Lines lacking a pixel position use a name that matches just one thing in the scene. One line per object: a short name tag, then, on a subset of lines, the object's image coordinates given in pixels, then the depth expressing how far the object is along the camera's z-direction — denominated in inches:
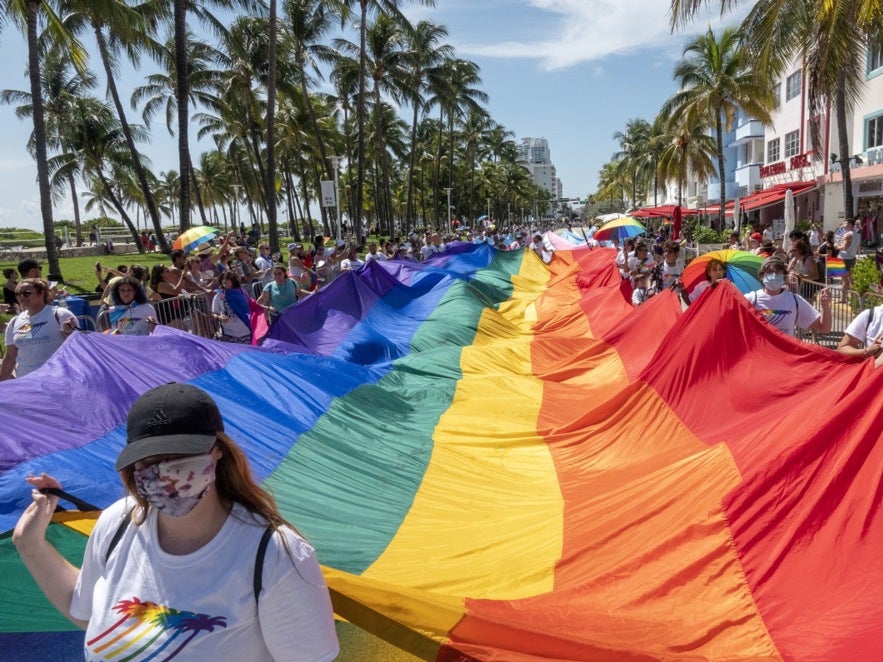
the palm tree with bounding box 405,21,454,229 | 1632.6
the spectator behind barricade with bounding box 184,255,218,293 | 438.3
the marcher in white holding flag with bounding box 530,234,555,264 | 1078.0
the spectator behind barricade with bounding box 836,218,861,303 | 595.6
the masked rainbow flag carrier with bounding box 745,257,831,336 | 267.7
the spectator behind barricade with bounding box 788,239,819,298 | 403.5
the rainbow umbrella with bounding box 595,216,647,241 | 952.6
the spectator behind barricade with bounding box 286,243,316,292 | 542.3
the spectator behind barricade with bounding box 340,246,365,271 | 618.5
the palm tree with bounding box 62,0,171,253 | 629.0
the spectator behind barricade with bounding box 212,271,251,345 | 383.2
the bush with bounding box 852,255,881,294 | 479.5
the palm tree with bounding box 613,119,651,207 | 2979.8
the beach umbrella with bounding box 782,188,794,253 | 761.6
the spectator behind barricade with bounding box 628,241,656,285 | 608.7
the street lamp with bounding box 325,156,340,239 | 806.8
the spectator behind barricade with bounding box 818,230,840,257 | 657.0
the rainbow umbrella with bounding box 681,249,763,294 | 367.2
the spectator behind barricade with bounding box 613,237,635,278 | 658.8
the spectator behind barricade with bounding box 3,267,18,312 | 415.5
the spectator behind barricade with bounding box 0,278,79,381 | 244.7
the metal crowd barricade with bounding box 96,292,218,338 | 398.9
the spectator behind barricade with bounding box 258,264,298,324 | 427.8
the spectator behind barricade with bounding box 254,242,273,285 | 569.3
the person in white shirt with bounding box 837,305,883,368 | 203.9
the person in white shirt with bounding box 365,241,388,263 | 750.4
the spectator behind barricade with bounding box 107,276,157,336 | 280.1
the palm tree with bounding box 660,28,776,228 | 1289.4
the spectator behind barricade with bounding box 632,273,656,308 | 532.4
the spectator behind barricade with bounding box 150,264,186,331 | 398.3
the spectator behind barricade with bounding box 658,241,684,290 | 489.3
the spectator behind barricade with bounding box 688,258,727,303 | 354.3
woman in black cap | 70.8
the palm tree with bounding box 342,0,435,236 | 1232.8
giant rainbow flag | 119.7
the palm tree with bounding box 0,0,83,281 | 593.3
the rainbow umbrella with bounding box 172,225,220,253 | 569.6
